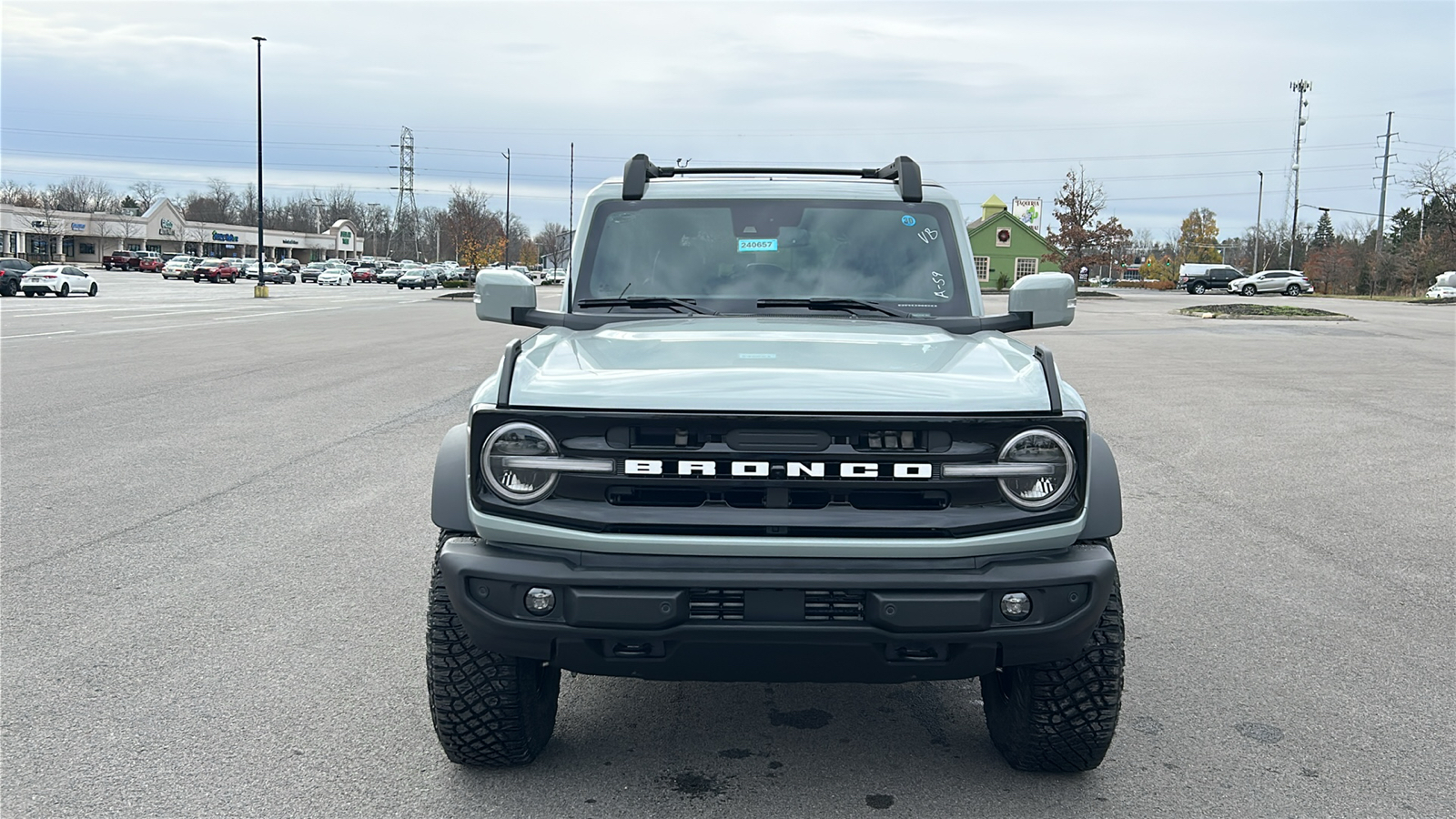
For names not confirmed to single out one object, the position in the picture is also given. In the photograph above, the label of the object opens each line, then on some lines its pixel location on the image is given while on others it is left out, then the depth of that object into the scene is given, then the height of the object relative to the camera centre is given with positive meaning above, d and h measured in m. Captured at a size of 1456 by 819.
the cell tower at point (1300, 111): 85.31 +12.71
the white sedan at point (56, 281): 41.84 -1.26
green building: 94.44 +2.54
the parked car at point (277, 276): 72.12 -1.40
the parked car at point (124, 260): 86.00 -0.88
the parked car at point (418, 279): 72.00 -1.32
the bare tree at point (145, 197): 131.85 +6.01
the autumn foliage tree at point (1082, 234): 82.06 +3.18
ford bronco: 3.07 -0.70
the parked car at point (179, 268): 72.69 -1.08
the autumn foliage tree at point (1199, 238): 124.06 +4.77
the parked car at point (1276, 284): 65.25 +0.16
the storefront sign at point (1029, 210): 142.25 +8.10
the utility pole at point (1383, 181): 71.06 +7.34
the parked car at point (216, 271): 68.69 -1.20
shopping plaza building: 94.00 +1.16
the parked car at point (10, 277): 42.25 -1.15
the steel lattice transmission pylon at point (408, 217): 125.25 +4.41
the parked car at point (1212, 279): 74.44 +0.33
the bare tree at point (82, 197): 127.94 +5.57
